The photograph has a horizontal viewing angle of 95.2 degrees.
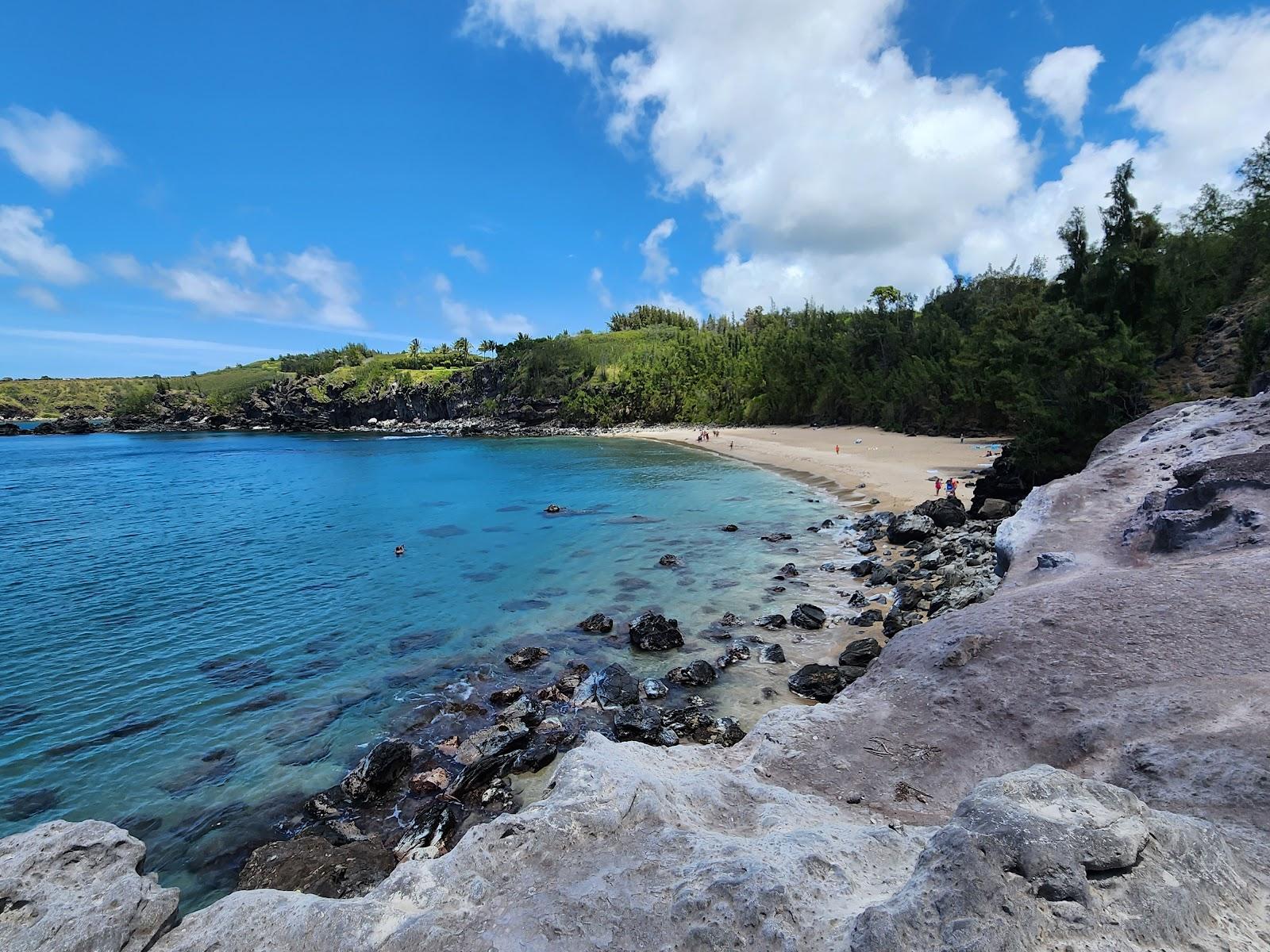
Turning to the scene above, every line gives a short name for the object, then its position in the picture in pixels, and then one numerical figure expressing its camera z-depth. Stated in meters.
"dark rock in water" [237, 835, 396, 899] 7.54
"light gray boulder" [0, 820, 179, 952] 4.45
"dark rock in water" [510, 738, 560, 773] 10.41
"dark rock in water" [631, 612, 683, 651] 14.93
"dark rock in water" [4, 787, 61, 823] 9.54
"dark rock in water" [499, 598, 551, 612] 18.38
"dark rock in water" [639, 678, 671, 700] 12.69
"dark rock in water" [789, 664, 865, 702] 12.13
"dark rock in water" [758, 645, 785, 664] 13.83
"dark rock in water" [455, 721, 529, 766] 10.73
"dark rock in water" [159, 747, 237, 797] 10.16
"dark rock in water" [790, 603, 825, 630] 15.69
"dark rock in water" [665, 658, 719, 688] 13.01
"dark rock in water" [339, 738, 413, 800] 9.88
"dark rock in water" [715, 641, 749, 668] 13.84
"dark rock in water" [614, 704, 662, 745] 10.94
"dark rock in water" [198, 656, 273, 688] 13.79
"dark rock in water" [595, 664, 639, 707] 12.58
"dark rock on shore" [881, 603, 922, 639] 14.30
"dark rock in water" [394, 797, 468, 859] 8.39
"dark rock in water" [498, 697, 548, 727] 11.91
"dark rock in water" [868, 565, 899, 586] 18.33
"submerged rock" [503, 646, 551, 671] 14.36
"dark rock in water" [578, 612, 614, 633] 16.30
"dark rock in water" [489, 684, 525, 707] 12.76
